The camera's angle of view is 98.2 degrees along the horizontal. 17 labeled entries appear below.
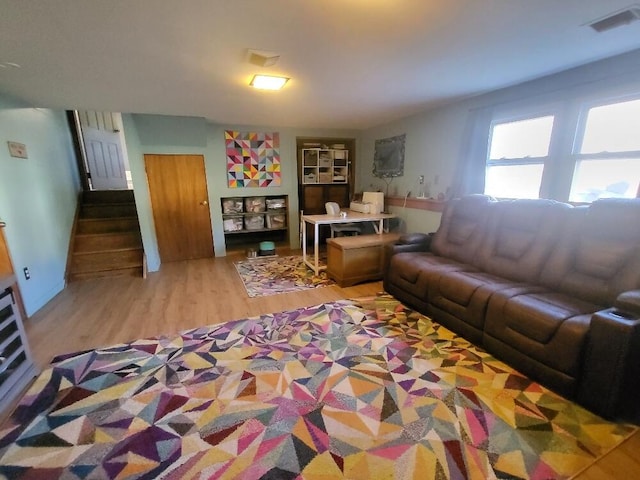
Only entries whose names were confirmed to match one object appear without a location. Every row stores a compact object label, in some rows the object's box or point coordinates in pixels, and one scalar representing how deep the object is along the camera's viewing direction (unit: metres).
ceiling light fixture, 2.44
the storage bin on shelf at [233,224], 4.92
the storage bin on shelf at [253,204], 5.05
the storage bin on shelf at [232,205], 4.88
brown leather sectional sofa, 1.53
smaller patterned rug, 3.44
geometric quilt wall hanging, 4.67
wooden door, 4.25
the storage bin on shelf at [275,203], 5.16
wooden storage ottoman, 3.43
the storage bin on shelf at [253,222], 5.09
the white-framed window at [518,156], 2.72
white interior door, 4.75
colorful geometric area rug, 1.31
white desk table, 3.77
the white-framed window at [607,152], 2.15
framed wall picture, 4.41
